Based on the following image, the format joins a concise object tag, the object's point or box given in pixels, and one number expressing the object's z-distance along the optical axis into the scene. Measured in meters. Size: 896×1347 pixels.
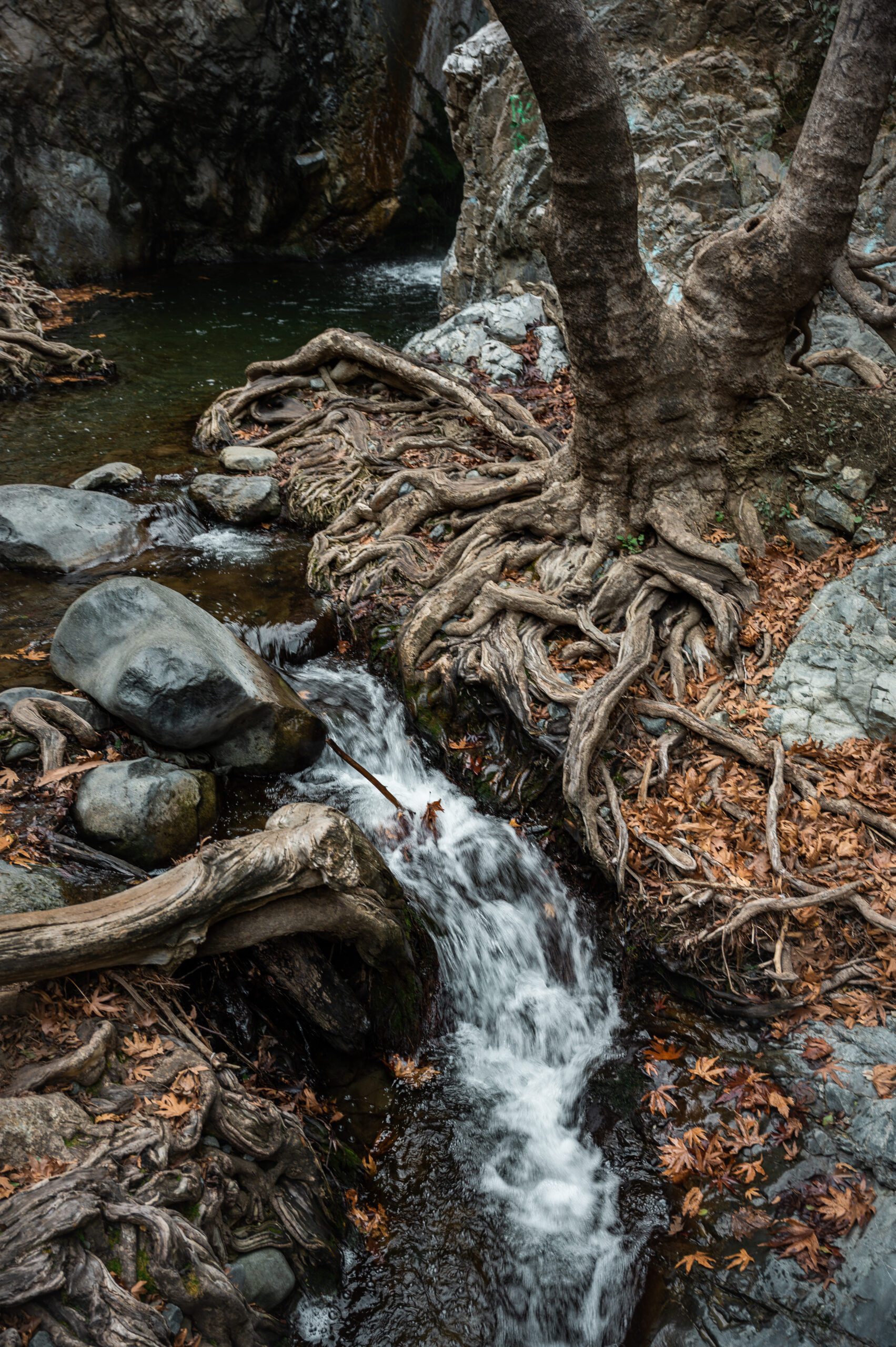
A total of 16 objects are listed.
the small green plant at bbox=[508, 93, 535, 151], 11.83
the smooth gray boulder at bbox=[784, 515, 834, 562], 6.26
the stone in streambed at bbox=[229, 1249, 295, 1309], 3.46
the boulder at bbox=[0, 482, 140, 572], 7.32
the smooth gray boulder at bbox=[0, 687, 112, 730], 5.26
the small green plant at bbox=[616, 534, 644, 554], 6.61
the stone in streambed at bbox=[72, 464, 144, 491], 8.74
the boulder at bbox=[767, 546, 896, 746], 5.34
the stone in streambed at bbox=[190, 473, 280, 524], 8.70
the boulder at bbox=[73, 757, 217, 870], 4.61
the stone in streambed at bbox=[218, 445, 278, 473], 9.41
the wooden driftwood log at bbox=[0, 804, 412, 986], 3.60
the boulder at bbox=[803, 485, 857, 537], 6.18
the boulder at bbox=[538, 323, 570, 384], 10.32
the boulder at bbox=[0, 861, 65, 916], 3.94
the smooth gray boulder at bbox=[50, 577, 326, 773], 5.22
